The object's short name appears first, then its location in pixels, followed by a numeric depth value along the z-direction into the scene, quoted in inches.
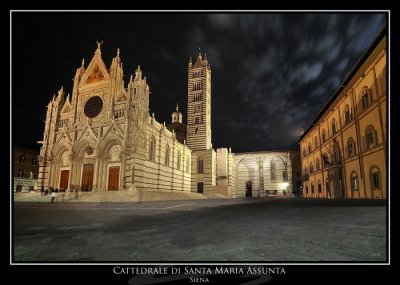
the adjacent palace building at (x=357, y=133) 615.2
